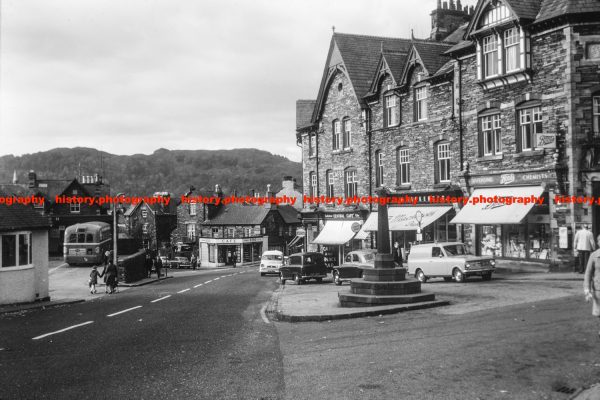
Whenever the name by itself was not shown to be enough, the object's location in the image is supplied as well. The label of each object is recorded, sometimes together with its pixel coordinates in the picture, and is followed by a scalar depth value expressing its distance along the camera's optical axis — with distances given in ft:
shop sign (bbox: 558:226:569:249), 79.41
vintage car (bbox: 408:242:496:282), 77.51
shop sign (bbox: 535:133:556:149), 81.15
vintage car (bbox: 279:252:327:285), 99.50
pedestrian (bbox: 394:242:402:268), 111.75
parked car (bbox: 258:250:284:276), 132.05
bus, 171.32
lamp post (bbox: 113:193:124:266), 118.95
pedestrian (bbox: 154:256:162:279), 142.92
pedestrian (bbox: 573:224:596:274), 71.51
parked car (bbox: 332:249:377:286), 91.56
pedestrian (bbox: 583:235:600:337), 32.32
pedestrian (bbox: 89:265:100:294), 101.35
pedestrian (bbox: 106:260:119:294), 101.76
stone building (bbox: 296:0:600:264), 79.46
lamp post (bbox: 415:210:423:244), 102.98
